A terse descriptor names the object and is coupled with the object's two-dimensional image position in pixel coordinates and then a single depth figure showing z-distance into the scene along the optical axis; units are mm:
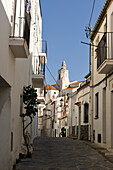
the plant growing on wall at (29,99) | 10680
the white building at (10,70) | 6590
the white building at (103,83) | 12611
